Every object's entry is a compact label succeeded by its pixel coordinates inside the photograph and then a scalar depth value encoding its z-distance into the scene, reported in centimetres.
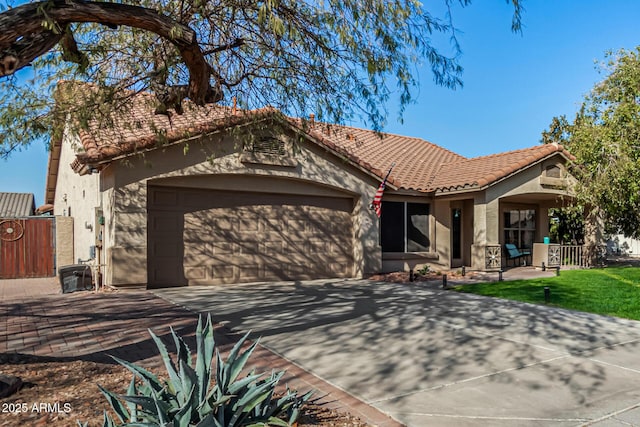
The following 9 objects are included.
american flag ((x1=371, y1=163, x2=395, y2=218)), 1524
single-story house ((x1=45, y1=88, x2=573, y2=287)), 1163
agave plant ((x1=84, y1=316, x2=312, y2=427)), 313
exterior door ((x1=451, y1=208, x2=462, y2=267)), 1823
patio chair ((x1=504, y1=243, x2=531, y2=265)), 1841
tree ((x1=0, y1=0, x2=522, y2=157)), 709
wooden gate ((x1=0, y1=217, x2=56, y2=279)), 1664
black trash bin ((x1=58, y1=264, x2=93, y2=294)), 1174
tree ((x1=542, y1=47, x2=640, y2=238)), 1483
